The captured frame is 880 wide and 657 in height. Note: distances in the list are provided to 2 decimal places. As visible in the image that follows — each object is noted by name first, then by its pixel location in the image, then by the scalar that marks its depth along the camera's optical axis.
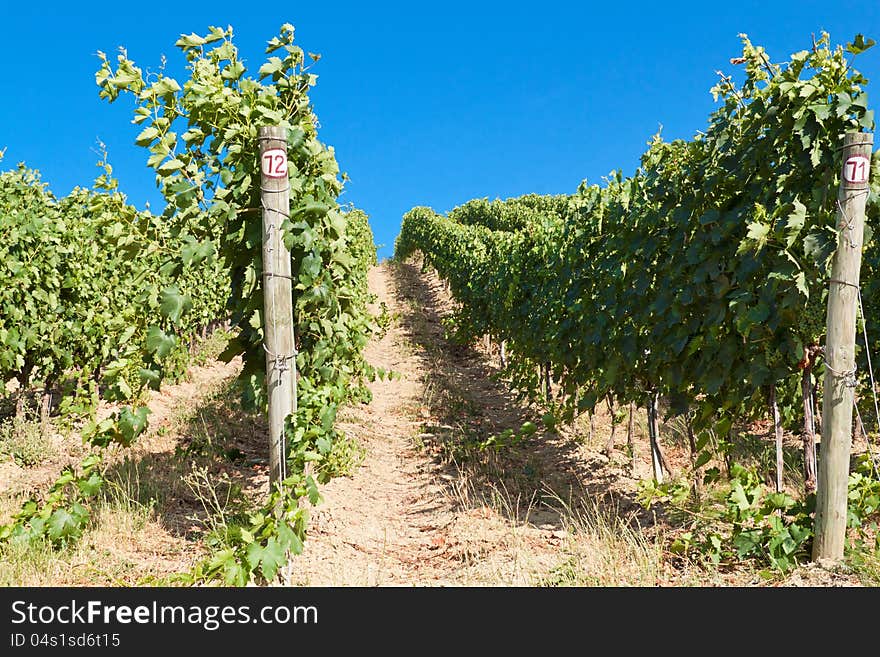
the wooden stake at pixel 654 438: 5.80
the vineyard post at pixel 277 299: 3.93
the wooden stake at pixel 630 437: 6.44
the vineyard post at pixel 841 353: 3.69
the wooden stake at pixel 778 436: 4.45
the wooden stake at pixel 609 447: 6.85
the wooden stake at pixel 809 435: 4.30
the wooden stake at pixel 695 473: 5.25
